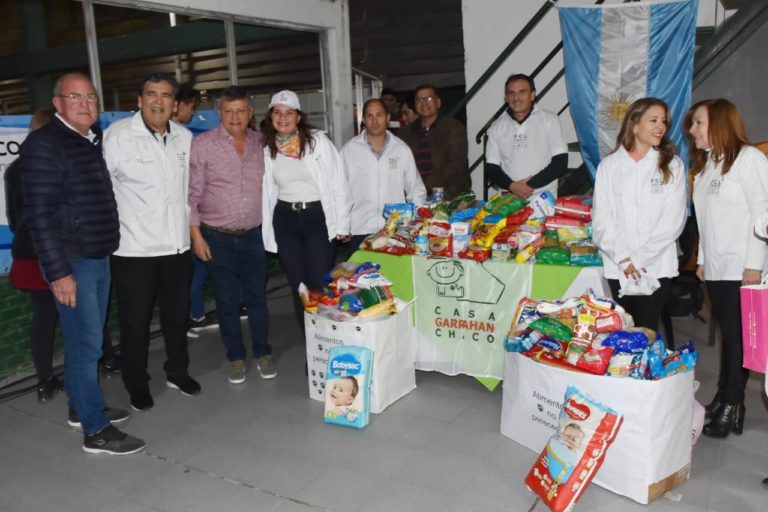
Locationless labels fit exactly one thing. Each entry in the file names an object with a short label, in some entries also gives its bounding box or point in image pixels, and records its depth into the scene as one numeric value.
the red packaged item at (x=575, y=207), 3.30
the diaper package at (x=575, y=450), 2.26
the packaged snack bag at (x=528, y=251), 3.22
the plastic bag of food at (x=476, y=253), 3.31
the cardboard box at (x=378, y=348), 3.15
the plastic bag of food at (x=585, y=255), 3.09
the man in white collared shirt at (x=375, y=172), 3.97
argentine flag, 4.25
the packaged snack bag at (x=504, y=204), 3.47
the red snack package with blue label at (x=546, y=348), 2.61
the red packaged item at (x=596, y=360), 2.40
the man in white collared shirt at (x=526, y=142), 4.10
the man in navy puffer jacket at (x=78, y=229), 2.66
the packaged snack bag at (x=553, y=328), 2.64
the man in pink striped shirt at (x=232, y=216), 3.47
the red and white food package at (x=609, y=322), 2.56
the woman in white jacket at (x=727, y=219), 2.63
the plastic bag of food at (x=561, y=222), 3.27
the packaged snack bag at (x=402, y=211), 3.77
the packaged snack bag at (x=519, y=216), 3.39
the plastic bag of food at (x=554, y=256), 3.16
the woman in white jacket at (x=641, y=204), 2.81
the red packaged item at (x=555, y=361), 2.50
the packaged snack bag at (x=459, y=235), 3.40
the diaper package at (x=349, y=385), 3.06
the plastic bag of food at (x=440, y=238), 3.45
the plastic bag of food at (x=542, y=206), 3.41
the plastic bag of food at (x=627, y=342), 2.39
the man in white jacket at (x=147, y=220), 3.11
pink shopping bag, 2.12
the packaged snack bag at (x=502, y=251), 3.27
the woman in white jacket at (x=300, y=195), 3.49
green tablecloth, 3.16
